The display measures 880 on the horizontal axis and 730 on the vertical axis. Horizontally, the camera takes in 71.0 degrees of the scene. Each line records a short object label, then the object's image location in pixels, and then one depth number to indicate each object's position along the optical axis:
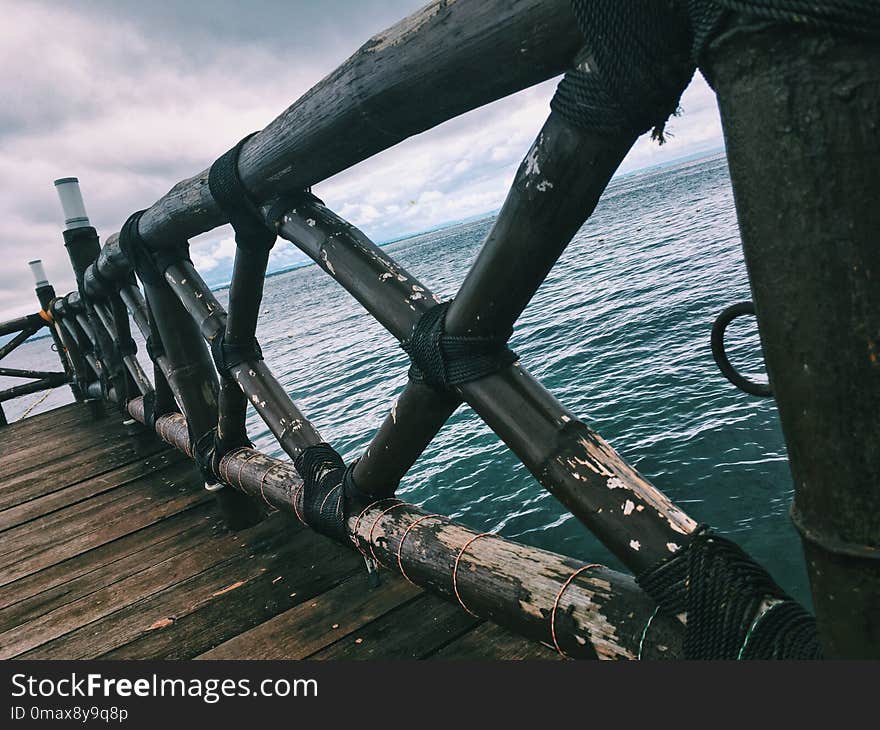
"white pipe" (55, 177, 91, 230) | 6.38
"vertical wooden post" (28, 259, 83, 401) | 10.13
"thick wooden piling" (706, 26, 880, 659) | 0.81
